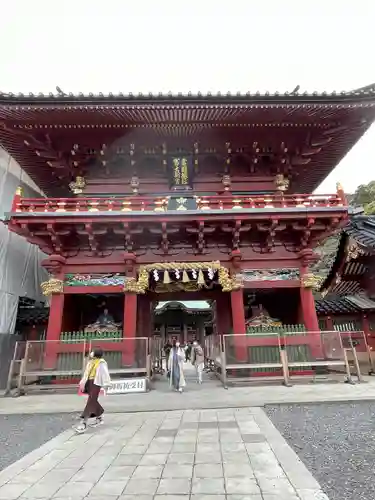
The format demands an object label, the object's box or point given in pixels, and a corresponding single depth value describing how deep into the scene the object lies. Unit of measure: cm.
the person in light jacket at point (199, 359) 1221
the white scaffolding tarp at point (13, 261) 1388
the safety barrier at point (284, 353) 1058
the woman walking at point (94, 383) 624
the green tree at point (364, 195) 4344
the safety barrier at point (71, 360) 1037
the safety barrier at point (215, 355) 1093
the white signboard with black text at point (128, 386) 1001
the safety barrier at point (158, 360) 1540
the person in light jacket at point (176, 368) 1037
